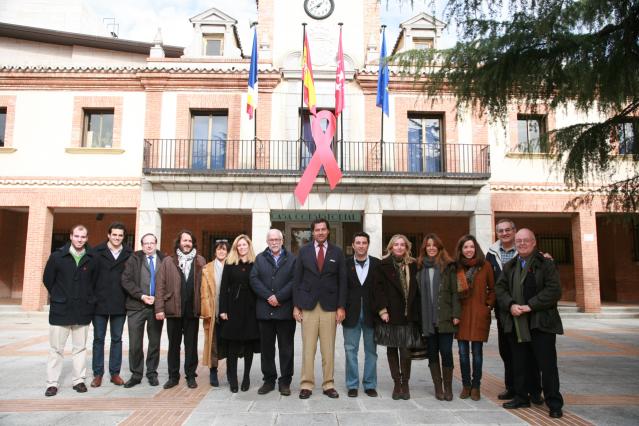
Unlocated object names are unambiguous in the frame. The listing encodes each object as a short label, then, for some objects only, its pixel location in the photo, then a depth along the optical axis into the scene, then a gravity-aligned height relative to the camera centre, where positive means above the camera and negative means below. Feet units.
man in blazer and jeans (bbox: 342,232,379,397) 16.76 -2.19
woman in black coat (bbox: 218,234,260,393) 17.34 -2.03
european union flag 40.73 +14.93
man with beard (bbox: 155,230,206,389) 18.01 -1.74
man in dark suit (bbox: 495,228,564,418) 14.84 -1.67
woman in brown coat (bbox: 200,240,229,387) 17.99 -1.97
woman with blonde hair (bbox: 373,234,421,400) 16.30 -1.86
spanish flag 41.01 +15.70
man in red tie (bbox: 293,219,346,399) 16.75 -1.52
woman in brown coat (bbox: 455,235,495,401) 16.07 -1.49
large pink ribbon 40.32 +7.95
